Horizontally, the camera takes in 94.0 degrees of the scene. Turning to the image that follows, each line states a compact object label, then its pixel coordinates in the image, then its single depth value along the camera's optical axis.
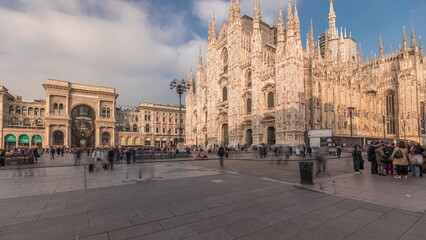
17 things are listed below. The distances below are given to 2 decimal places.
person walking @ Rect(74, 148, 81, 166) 15.35
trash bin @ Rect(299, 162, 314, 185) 7.26
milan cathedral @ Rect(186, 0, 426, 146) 29.89
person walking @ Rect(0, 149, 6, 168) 14.89
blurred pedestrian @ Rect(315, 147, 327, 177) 10.05
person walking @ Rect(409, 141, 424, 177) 8.99
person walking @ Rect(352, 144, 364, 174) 10.26
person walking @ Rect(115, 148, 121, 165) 16.39
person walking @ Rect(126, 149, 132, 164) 16.60
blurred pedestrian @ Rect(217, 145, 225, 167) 14.35
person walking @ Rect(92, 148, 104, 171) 12.41
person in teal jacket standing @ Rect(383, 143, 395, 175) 9.44
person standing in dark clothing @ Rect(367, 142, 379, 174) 9.93
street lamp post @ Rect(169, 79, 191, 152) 22.64
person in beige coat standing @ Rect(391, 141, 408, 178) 8.78
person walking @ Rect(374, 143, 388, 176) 9.48
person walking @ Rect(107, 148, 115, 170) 13.05
